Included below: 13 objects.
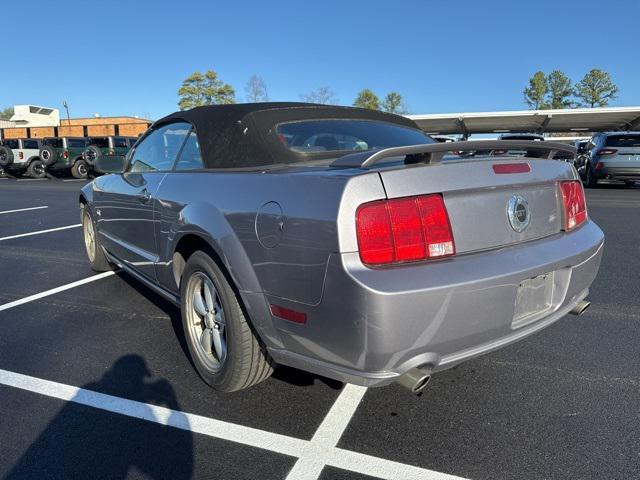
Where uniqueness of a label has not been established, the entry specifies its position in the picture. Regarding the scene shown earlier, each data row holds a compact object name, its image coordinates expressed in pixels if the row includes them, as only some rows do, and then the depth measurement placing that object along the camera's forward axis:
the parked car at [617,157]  12.23
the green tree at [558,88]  66.50
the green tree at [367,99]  60.25
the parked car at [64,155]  20.62
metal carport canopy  33.56
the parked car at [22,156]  21.63
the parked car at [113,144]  20.50
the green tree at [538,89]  65.74
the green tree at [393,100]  66.25
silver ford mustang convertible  1.79
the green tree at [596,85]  67.06
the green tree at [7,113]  114.86
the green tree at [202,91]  57.09
